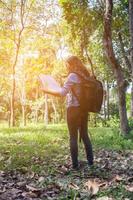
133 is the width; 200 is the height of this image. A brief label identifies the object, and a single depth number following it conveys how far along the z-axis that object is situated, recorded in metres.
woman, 4.47
